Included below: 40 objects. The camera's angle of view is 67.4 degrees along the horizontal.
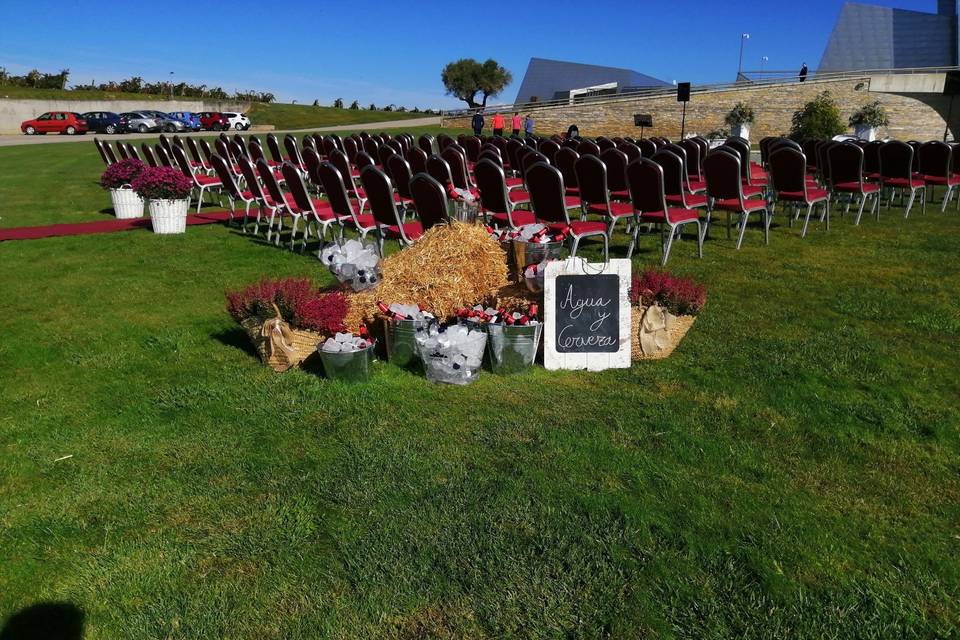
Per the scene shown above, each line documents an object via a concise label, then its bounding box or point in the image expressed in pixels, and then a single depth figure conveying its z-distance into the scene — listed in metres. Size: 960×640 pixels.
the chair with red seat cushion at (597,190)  6.82
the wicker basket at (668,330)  4.12
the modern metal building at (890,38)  69.31
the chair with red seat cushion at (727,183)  7.22
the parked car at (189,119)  40.66
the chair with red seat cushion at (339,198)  6.39
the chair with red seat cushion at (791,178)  7.93
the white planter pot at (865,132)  22.31
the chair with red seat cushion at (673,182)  7.09
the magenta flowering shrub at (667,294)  4.10
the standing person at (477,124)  29.77
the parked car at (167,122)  39.03
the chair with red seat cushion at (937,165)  9.93
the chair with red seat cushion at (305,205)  6.93
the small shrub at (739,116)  35.81
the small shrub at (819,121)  33.22
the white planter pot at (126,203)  9.95
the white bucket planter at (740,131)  26.09
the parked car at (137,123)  38.16
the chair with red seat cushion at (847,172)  9.06
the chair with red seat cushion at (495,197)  6.55
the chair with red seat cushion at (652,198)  6.52
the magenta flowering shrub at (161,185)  8.59
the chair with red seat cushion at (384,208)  5.88
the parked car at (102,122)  38.34
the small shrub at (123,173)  9.93
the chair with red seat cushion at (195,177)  10.37
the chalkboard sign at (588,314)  3.99
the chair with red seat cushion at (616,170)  7.86
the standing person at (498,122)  30.63
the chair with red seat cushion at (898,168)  9.72
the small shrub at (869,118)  30.06
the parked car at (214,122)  40.22
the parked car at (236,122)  40.47
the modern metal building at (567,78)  95.94
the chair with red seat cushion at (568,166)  8.45
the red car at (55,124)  37.62
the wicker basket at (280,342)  3.96
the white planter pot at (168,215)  8.62
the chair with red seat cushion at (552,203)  6.17
